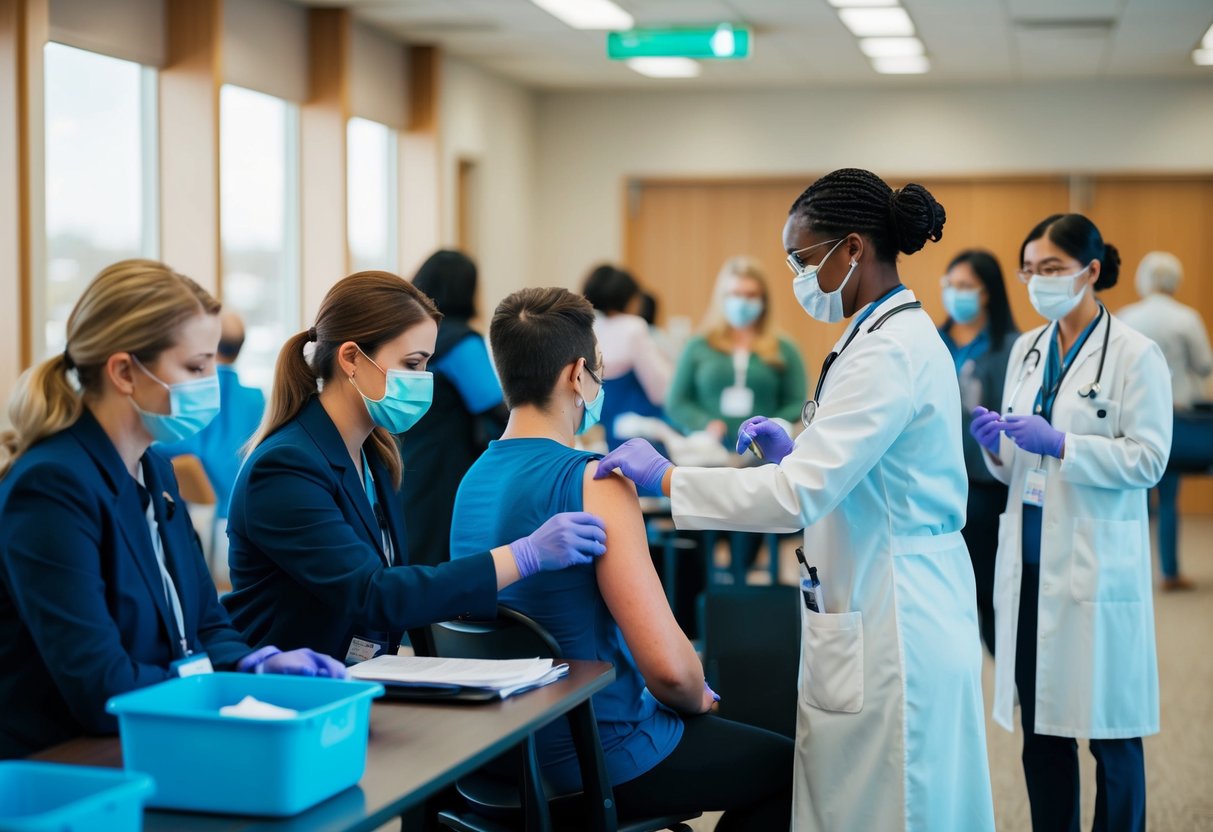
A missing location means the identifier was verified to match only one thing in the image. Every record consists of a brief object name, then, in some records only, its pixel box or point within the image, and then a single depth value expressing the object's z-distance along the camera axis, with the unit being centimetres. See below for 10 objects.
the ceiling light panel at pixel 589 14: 681
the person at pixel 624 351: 497
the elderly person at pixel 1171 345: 664
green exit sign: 714
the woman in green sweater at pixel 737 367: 515
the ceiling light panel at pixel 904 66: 827
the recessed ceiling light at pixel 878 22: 691
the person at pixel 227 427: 468
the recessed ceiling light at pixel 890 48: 766
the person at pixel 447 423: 353
